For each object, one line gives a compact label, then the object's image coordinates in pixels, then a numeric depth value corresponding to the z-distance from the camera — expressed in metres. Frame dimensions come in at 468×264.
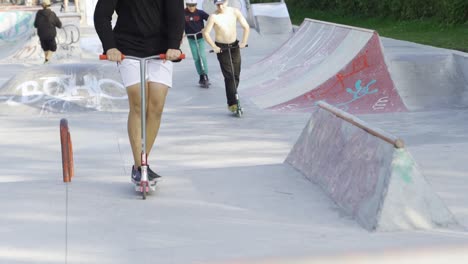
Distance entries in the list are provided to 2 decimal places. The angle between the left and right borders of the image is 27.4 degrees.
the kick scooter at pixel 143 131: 6.78
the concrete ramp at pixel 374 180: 5.88
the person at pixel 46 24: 21.44
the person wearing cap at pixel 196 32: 16.33
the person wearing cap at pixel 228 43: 13.16
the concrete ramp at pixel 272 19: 30.98
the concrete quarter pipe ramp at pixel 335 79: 13.80
